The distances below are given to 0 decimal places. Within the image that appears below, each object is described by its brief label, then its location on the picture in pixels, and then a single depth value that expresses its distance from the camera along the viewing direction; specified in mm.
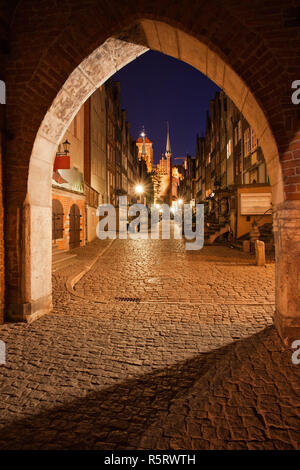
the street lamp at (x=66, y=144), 11359
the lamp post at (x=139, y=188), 34956
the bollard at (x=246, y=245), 14288
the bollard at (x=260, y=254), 10102
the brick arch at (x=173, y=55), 3764
